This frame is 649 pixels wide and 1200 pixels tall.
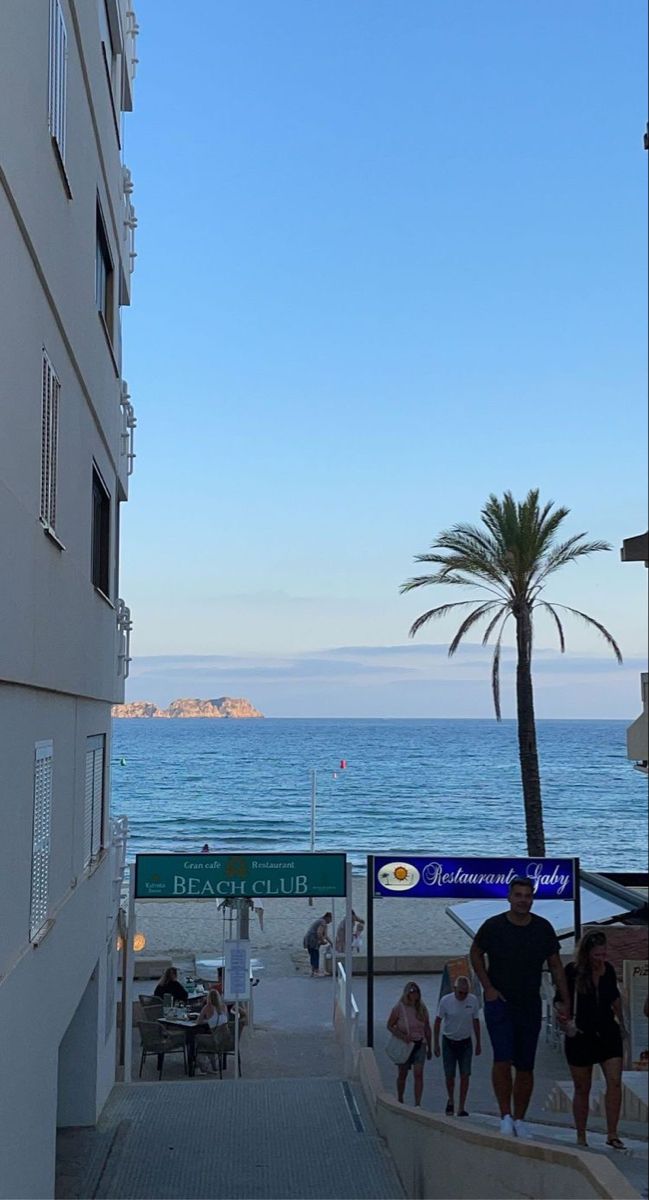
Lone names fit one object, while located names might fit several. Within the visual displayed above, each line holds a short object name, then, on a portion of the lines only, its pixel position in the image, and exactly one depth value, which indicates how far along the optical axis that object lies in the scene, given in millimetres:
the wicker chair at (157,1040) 17750
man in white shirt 11914
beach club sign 15430
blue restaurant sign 15781
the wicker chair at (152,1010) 18562
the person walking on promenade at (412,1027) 13234
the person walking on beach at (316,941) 26312
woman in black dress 8391
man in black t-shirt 7969
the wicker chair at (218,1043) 17641
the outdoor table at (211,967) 26109
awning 17141
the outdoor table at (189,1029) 17734
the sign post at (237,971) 17531
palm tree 27547
